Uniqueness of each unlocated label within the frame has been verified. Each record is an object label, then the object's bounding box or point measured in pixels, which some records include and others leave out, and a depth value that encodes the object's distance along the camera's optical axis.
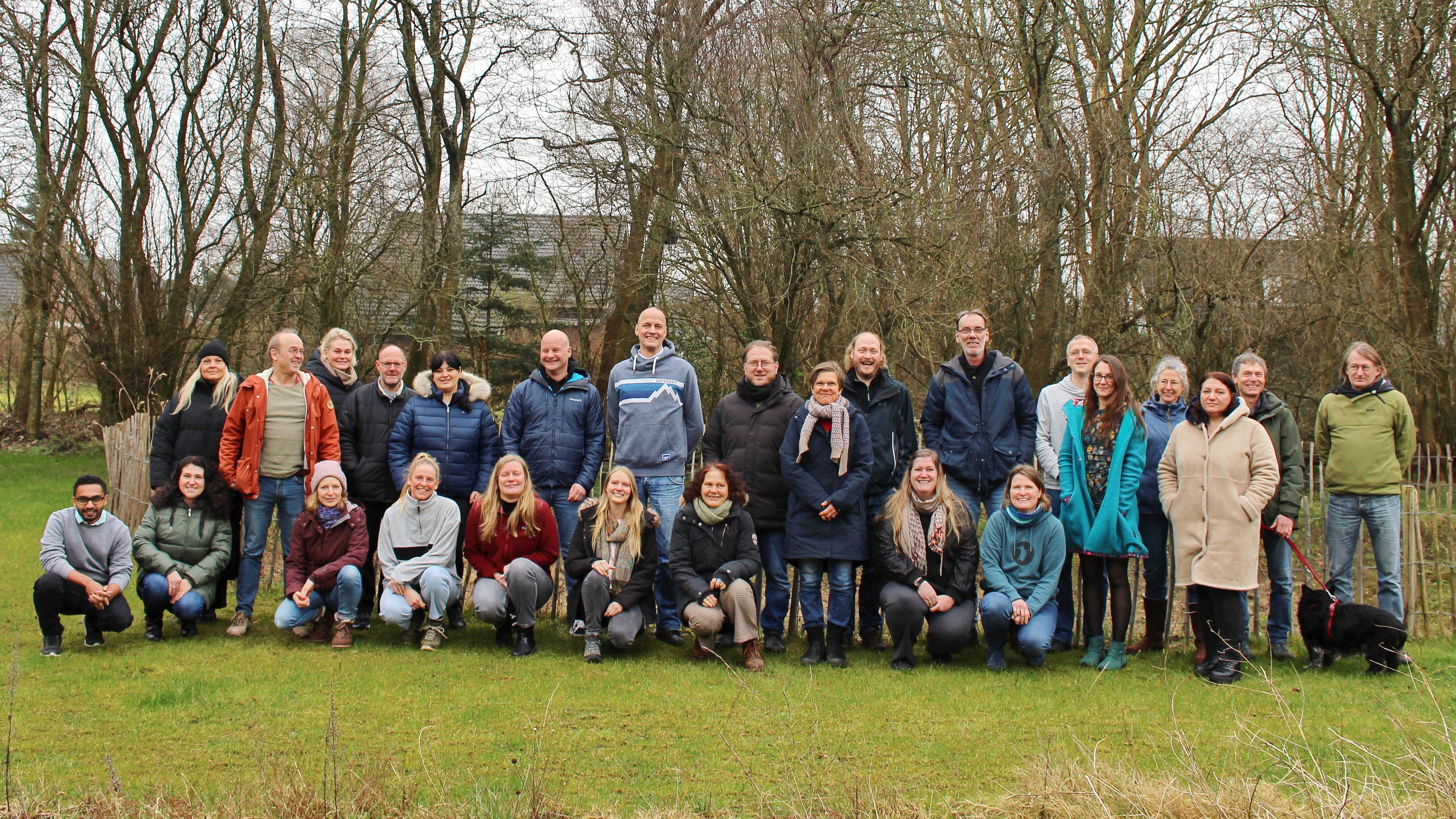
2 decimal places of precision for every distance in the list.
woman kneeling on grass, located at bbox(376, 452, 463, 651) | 5.77
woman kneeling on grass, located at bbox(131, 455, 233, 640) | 5.80
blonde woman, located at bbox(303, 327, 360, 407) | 6.52
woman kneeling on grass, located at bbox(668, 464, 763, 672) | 5.51
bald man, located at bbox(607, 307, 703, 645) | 6.16
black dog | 5.39
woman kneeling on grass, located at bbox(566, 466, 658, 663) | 5.63
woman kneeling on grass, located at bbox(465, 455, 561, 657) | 5.73
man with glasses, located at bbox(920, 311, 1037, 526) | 5.98
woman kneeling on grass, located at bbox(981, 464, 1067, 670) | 5.42
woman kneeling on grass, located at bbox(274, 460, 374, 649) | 5.78
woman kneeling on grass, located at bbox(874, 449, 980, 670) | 5.50
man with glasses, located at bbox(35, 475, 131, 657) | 5.42
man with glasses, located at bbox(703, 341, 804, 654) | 5.97
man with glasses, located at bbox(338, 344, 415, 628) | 6.32
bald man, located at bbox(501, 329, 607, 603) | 6.25
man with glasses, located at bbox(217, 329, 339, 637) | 6.12
